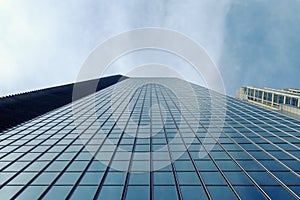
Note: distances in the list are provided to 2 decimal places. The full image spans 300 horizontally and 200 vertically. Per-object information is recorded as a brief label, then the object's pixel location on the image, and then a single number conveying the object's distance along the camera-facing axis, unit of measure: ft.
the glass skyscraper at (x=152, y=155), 35.18
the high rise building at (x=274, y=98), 166.60
